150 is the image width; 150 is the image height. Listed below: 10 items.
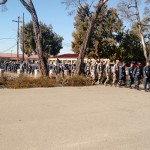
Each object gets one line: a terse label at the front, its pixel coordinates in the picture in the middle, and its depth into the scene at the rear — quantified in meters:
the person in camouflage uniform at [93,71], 12.86
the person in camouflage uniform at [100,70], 12.69
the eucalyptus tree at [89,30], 14.00
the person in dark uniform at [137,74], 11.40
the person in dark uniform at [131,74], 11.68
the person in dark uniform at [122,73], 11.85
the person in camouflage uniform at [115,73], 12.10
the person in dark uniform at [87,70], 14.38
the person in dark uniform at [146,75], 11.15
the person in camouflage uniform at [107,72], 12.34
